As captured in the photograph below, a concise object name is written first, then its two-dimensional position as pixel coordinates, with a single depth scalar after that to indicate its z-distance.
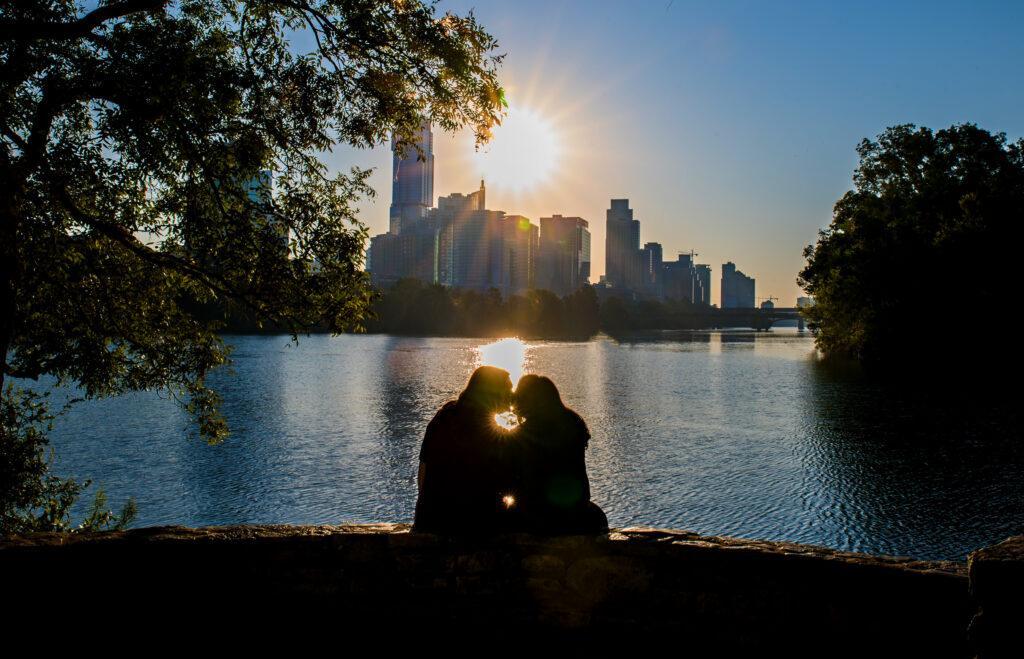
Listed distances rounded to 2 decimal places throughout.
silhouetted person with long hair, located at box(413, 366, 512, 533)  5.00
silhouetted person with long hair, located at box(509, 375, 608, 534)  5.00
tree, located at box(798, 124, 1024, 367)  40.66
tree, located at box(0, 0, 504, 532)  8.16
